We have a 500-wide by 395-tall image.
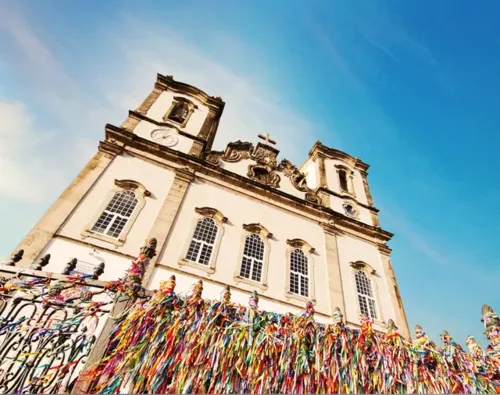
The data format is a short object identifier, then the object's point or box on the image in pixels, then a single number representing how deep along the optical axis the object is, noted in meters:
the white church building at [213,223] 10.79
